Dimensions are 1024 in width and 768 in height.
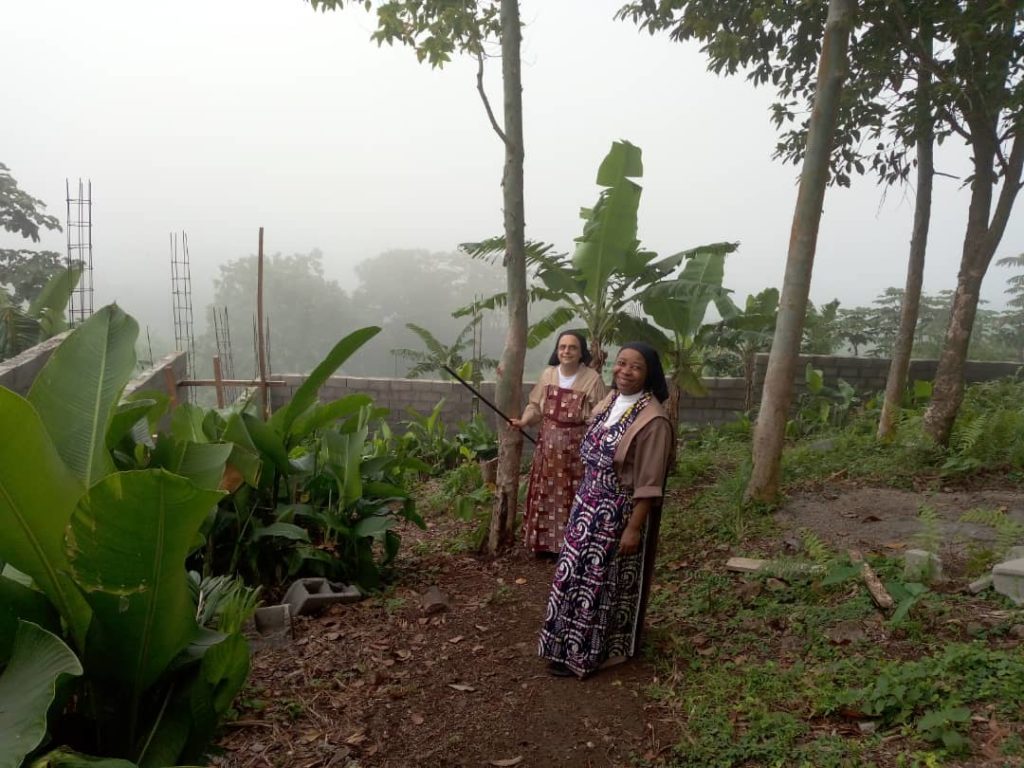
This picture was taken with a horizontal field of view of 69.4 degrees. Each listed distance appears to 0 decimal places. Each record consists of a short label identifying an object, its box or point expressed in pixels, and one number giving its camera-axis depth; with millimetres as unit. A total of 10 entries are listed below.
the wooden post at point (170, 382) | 6953
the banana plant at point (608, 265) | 5543
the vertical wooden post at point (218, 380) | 7798
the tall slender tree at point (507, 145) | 4527
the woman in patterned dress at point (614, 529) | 3080
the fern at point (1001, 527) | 3549
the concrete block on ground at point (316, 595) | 3812
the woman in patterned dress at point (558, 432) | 4578
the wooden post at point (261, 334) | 6871
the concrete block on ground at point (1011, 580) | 3078
